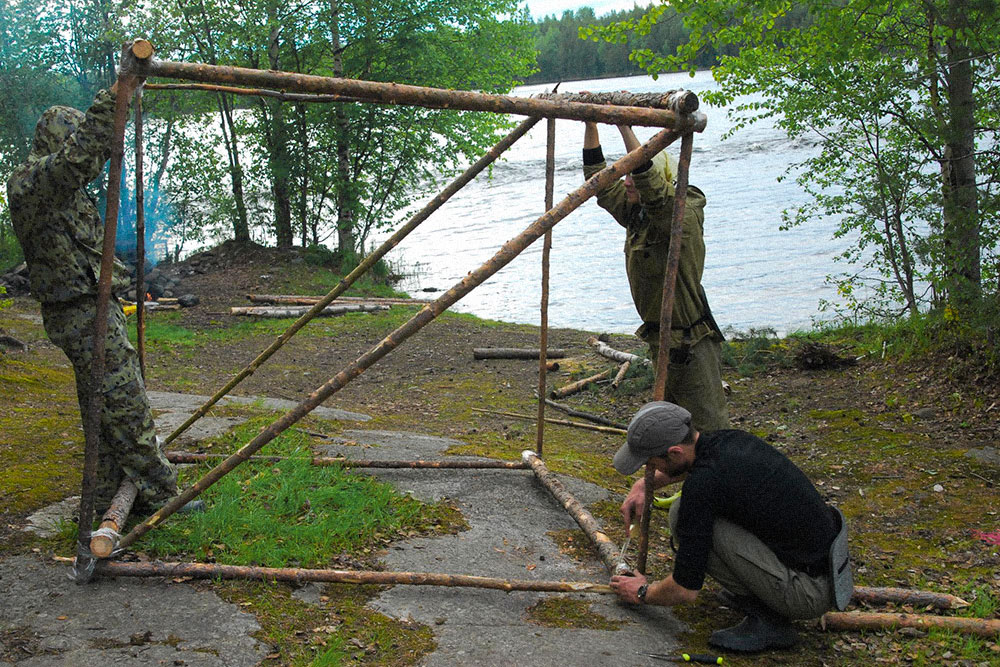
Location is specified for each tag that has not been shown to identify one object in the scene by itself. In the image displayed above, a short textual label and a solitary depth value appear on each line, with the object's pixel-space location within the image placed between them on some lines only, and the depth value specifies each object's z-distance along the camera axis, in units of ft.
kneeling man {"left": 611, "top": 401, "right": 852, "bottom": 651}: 11.46
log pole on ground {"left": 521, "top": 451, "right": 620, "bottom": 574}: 14.05
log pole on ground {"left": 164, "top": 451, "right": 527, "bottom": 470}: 17.35
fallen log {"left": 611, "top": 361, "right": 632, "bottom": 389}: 30.94
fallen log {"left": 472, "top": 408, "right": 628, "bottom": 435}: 22.97
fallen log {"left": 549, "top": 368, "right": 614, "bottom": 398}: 30.81
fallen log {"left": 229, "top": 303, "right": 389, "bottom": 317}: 45.27
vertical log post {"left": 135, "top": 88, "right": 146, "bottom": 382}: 14.51
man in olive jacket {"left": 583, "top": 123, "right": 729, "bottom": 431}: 15.47
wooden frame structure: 11.21
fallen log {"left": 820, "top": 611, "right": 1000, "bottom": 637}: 12.35
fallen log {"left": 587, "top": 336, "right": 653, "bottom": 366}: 31.35
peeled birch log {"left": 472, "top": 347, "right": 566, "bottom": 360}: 36.29
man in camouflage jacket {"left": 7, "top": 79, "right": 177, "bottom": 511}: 12.25
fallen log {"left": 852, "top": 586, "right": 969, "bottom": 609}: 13.12
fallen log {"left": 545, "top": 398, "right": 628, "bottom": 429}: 26.94
